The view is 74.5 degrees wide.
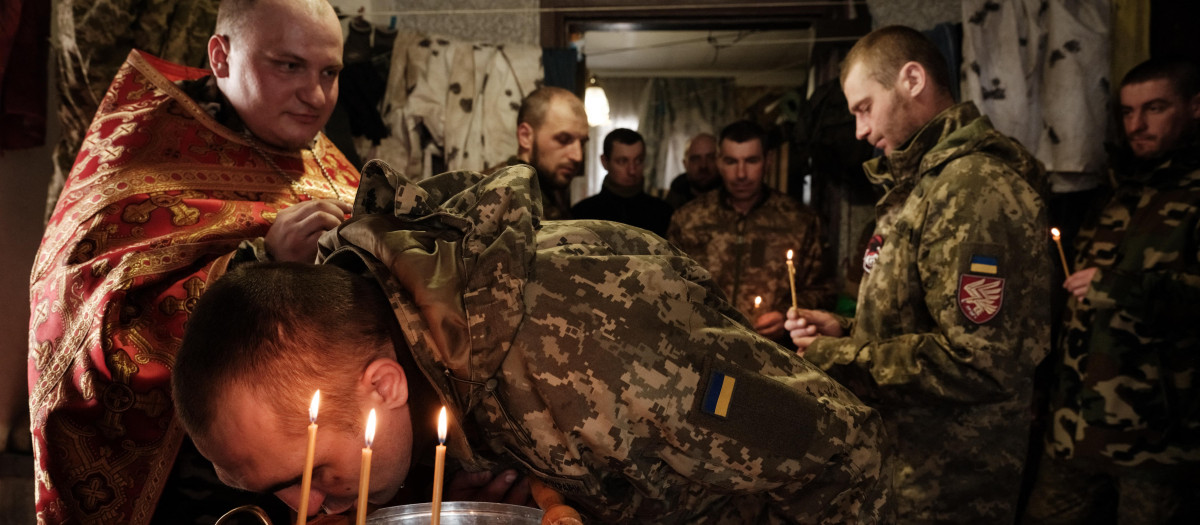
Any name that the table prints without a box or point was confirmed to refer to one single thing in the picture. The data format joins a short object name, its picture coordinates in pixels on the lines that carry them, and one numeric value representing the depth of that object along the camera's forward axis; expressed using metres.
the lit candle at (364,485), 0.77
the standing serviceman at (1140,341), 2.63
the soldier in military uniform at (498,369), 1.07
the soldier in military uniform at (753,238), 3.85
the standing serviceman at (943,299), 2.01
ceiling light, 5.67
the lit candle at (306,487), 0.83
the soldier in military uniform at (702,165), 4.87
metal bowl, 1.04
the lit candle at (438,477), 0.83
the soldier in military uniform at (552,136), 3.62
